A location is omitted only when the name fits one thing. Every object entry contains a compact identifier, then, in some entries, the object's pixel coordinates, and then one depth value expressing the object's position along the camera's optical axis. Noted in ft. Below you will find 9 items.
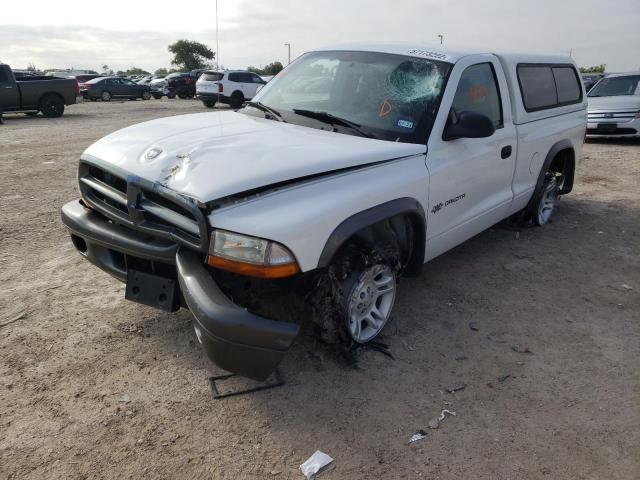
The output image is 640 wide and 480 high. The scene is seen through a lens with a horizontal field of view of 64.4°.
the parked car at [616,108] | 36.04
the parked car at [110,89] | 89.00
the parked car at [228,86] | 69.15
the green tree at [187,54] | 249.75
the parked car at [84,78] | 101.82
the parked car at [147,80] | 109.79
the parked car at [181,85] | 96.48
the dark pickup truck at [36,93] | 50.62
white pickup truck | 7.91
